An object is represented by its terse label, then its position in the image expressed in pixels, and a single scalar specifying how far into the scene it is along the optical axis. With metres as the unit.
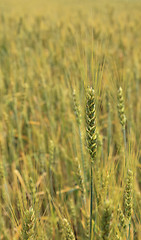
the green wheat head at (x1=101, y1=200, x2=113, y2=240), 0.68
